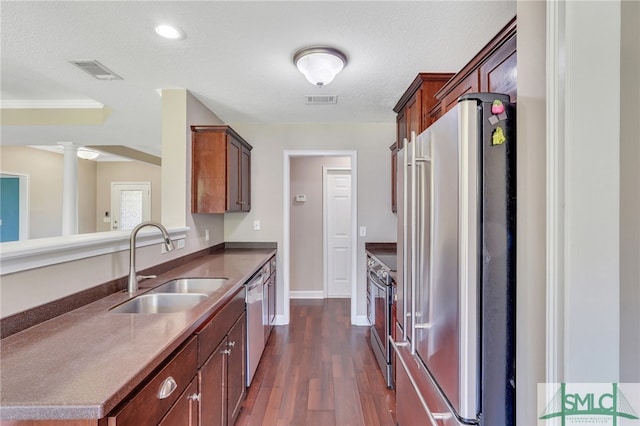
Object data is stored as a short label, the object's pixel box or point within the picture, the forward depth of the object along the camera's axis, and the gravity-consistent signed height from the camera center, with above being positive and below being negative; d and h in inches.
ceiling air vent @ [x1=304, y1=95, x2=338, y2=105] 108.9 +43.9
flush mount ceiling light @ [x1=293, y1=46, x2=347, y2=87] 75.7 +40.7
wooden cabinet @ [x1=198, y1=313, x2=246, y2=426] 52.7 -35.3
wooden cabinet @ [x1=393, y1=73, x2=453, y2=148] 86.2 +35.9
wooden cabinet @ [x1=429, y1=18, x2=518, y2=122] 45.9 +26.9
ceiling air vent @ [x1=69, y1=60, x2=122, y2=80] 83.7 +43.3
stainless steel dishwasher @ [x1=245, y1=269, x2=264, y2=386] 85.4 -34.7
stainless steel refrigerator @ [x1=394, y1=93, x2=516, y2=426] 37.6 -6.3
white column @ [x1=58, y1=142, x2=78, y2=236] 158.1 +13.5
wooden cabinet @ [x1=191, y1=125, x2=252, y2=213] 109.6 +16.8
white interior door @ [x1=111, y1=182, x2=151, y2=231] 263.9 +9.4
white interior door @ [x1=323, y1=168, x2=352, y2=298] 187.2 -11.4
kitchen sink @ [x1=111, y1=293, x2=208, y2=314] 65.8 -20.4
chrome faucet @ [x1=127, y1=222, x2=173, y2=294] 67.4 -10.6
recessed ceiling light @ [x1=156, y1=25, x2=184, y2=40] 67.3 +43.0
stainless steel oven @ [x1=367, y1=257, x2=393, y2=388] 89.3 -34.4
